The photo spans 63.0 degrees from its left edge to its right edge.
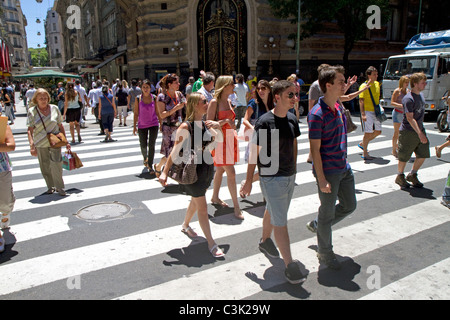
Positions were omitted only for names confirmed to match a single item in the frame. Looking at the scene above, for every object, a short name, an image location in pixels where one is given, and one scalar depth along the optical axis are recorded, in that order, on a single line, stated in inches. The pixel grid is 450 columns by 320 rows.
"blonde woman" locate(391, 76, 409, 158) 291.4
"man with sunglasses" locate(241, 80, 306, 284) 138.5
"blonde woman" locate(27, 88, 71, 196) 233.6
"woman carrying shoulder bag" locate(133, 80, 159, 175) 292.4
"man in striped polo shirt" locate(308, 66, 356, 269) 138.7
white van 587.5
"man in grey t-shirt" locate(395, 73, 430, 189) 235.1
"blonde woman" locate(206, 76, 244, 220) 193.2
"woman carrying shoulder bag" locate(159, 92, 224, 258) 156.6
